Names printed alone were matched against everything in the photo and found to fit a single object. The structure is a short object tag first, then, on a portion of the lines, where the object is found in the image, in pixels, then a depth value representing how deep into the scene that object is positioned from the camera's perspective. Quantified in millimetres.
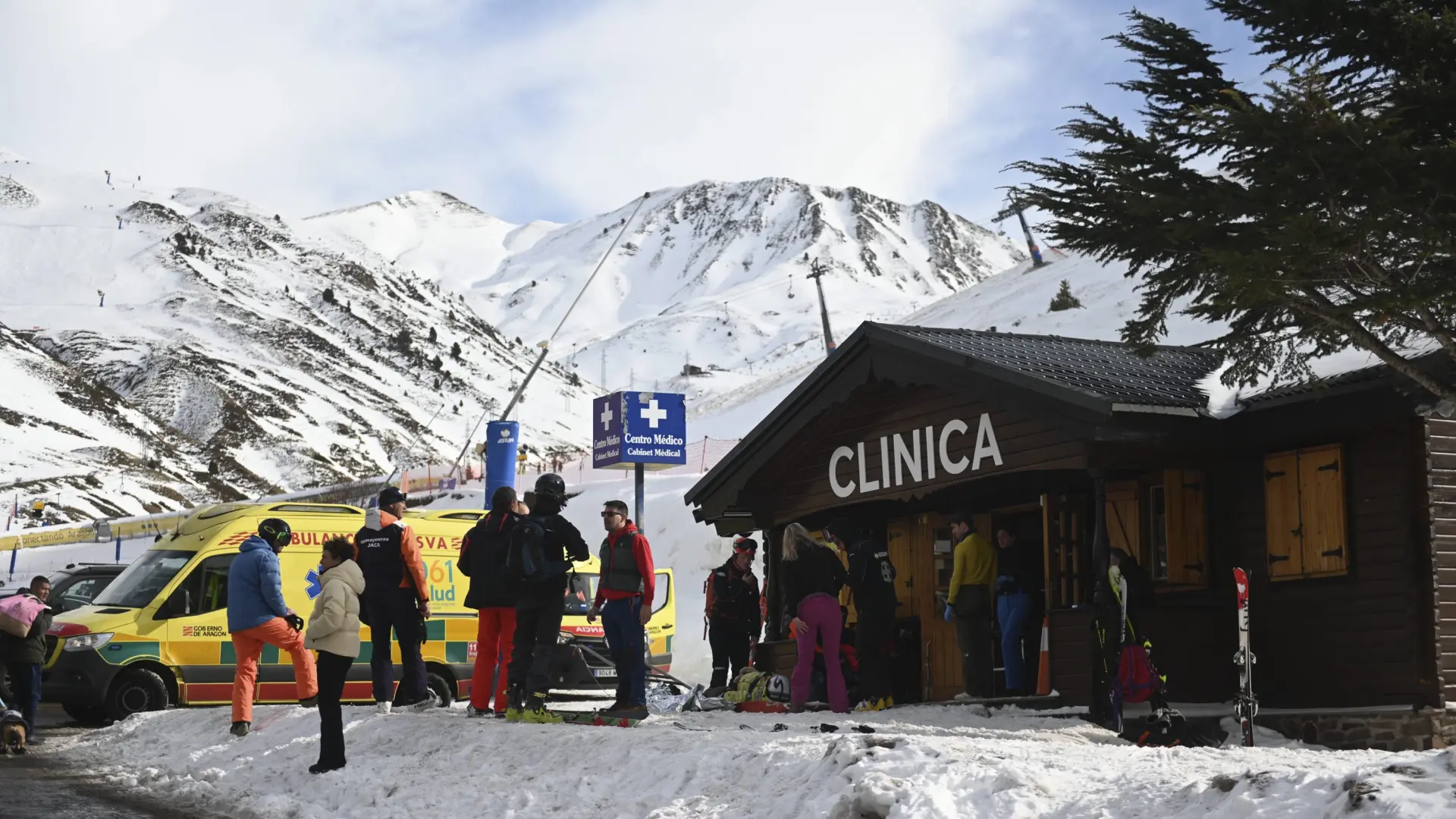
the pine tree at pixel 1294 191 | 9617
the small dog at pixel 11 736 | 12914
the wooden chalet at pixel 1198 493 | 12172
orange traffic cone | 14328
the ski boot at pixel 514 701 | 11875
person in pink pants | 13180
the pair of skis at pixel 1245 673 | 10555
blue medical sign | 27125
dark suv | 21031
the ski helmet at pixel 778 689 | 15062
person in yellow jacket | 14297
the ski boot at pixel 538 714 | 11578
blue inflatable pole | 27250
